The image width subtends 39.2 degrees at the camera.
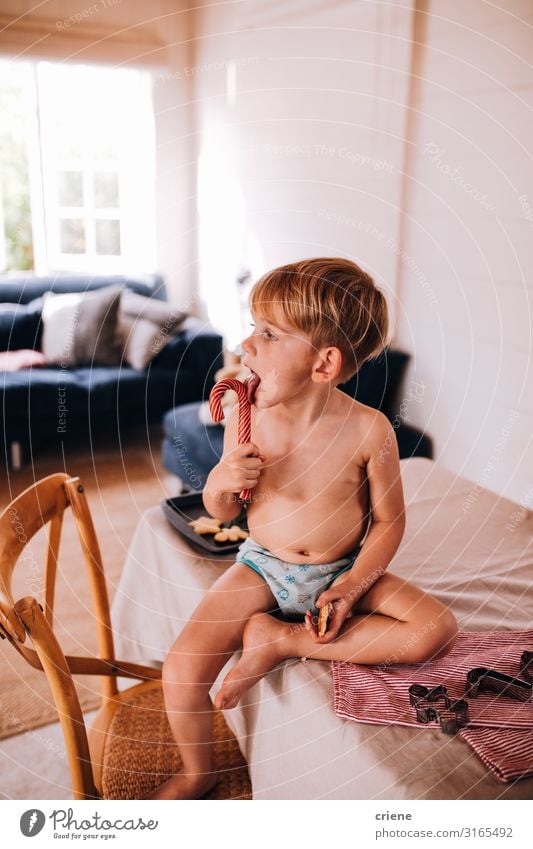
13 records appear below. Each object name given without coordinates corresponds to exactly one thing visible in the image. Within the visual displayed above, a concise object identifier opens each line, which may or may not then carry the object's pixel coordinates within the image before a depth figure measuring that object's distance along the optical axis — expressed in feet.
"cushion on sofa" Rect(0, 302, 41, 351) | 8.80
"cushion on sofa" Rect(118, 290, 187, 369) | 8.78
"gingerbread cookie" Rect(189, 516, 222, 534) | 3.61
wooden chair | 2.44
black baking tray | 3.49
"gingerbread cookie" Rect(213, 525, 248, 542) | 3.54
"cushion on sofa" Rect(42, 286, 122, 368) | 8.65
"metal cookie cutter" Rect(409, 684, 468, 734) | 2.42
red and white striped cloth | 2.32
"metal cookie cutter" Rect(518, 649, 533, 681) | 2.69
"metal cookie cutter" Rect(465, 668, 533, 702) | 2.58
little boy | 2.62
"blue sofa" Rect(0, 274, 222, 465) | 8.18
